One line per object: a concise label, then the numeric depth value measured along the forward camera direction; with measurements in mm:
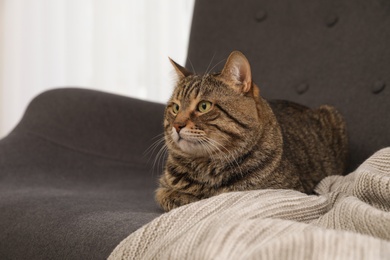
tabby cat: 1151
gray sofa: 1552
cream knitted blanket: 628
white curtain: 2648
